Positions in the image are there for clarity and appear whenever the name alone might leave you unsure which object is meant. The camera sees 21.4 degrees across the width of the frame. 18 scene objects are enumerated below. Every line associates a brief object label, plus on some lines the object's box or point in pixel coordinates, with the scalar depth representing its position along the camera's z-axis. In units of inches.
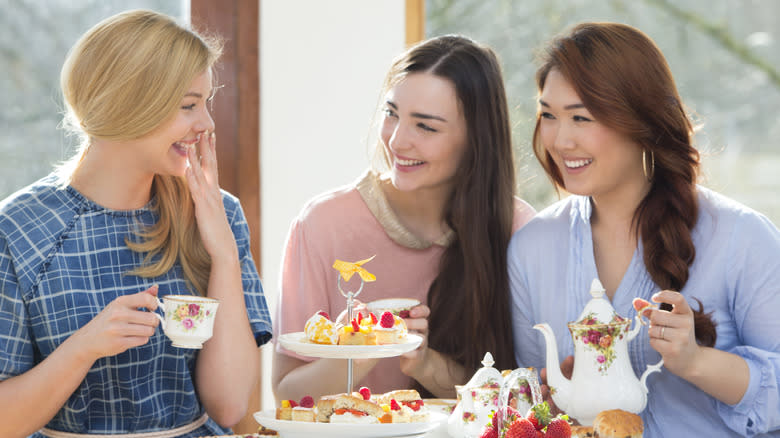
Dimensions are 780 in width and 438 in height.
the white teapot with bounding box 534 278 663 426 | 112.0
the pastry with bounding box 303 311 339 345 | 112.4
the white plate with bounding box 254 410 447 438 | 107.6
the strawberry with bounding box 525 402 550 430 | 105.5
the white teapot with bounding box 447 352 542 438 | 110.5
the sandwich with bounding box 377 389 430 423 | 109.9
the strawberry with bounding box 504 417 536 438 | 104.4
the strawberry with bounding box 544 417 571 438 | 105.1
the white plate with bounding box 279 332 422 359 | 110.2
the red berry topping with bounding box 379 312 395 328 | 114.2
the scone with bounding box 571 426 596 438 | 109.9
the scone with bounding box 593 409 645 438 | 109.1
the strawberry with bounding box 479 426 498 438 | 106.9
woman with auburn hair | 117.0
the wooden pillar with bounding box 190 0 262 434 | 153.2
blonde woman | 117.9
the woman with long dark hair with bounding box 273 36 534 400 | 127.8
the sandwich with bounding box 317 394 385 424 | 108.4
